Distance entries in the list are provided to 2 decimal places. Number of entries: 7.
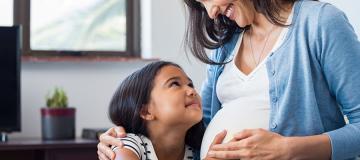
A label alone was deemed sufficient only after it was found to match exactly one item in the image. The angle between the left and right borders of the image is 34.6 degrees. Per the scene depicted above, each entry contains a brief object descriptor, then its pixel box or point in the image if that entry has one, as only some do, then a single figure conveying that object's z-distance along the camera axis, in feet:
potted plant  8.50
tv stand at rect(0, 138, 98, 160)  7.91
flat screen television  8.35
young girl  4.41
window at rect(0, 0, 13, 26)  9.39
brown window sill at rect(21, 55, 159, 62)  8.98
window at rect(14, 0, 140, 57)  9.54
